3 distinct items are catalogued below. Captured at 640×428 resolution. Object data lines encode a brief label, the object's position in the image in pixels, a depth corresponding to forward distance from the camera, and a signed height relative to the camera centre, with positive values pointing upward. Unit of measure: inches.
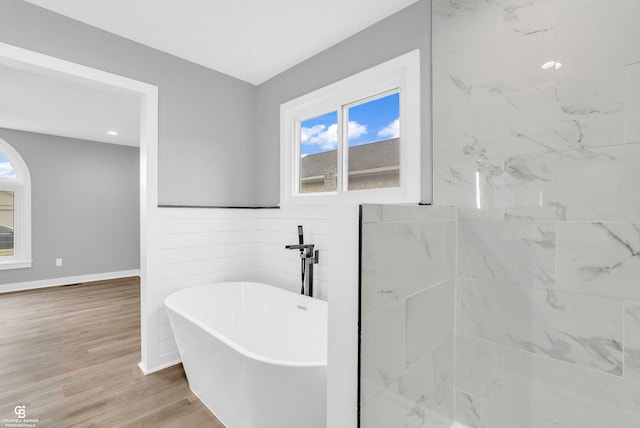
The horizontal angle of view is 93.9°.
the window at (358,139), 73.4 +22.9
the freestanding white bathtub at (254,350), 51.6 -33.2
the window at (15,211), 187.0 +0.2
